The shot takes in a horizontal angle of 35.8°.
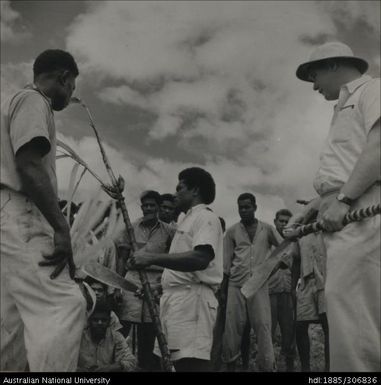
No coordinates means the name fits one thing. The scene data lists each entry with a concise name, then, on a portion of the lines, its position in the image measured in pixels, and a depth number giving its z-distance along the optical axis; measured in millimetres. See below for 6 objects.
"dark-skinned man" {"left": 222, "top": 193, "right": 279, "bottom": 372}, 7180
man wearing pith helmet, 2883
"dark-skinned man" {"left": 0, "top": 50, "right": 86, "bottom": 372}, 2955
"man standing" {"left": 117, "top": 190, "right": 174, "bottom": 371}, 6652
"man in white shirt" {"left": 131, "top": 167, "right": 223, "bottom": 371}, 4156
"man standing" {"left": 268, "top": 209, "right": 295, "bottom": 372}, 8039
